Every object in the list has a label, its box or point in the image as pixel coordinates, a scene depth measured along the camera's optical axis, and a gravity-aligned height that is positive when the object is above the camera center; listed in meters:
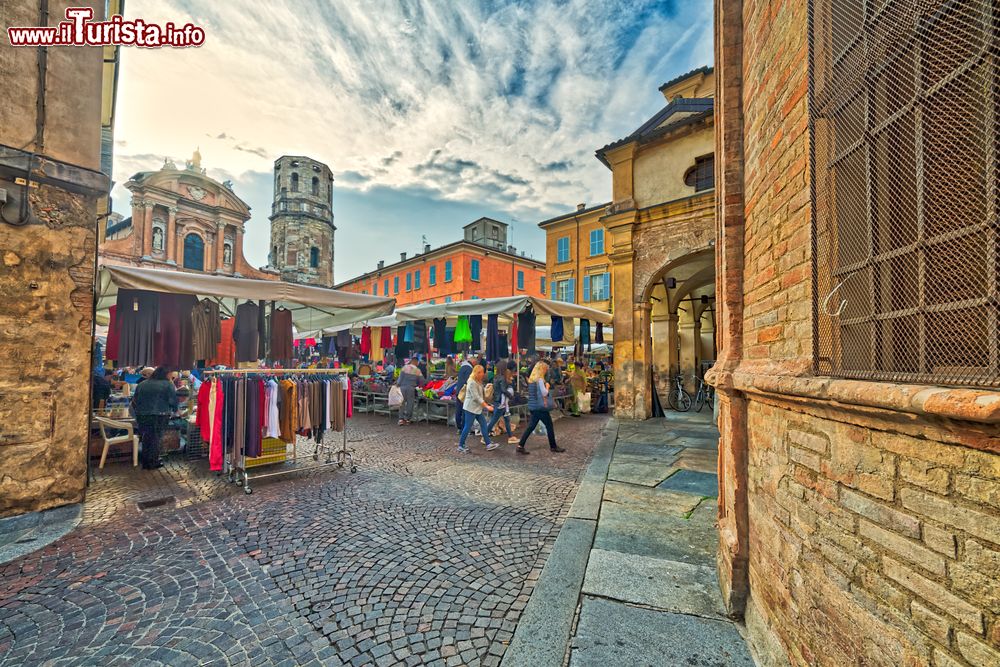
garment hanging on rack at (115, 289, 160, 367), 5.57 +0.29
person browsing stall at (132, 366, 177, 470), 6.30 -0.97
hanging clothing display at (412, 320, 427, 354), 11.74 +0.31
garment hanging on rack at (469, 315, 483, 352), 9.77 +0.45
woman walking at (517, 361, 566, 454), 7.36 -0.97
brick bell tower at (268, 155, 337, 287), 35.28 +10.73
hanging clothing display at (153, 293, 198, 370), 5.89 +0.19
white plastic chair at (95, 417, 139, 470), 6.27 -1.39
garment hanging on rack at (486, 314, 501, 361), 9.95 +0.23
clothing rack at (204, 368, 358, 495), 5.33 -1.61
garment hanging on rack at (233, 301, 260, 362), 7.02 +0.25
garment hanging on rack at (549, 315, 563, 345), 11.15 +0.51
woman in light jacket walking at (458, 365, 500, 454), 7.51 -0.99
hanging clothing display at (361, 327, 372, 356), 12.27 +0.17
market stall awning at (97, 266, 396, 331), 4.91 +0.77
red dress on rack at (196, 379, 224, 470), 5.12 -0.92
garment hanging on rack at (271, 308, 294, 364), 7.45 +0.21
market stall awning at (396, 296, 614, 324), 8.53 +0.89
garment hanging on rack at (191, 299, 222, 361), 6.24 +0.27
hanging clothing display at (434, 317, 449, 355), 11.19 +0.35
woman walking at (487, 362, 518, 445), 8.60 -1.09
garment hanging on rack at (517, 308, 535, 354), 9.59 +0.41
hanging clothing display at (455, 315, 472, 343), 9.95 +0.39
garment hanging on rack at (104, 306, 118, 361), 5.82 +0.09
